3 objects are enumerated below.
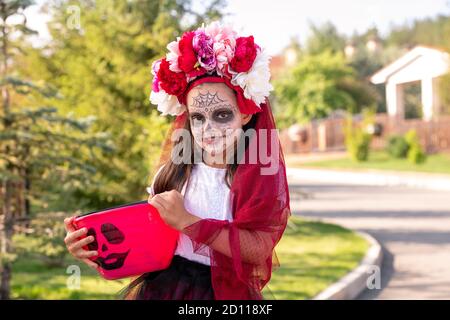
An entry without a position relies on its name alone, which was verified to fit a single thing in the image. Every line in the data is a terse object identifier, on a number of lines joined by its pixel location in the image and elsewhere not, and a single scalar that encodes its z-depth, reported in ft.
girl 7.97
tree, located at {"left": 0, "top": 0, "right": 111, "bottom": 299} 18.29
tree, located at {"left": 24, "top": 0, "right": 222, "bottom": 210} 30.94
